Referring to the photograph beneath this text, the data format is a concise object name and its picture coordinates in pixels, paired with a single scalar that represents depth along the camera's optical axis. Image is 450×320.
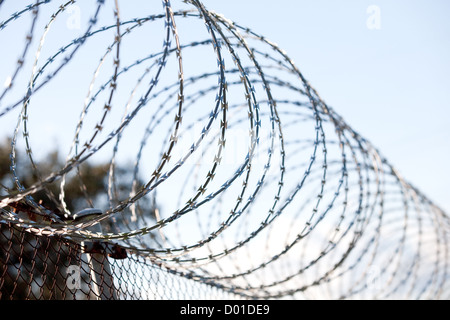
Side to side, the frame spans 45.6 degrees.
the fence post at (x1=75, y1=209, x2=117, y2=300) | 4.86
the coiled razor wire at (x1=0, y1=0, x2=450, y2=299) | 3.76
